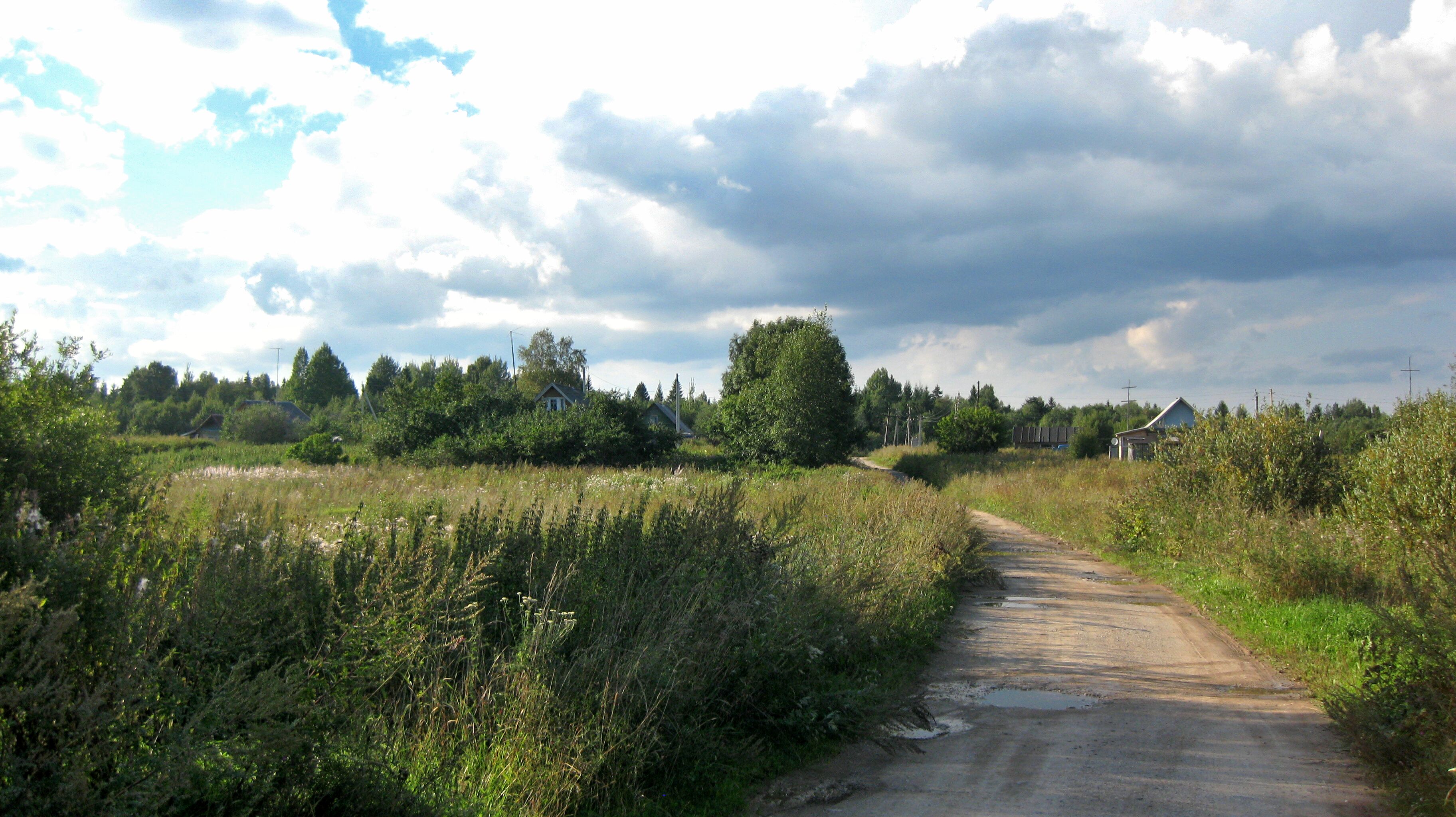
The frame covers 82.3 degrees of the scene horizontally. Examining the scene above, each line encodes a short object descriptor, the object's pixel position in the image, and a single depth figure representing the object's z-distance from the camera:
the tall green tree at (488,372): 91.25
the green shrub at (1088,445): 63.62
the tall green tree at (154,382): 96.62
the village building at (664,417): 72.19
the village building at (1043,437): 89.17
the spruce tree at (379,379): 114.81
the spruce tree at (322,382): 114.88
